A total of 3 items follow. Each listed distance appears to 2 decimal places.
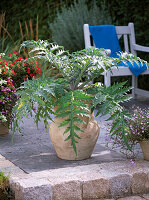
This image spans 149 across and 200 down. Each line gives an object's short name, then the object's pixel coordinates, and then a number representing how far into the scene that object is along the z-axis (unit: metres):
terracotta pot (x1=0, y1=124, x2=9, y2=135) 3.38
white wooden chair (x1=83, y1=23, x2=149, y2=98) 4.58
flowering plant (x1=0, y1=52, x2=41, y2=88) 3.47
